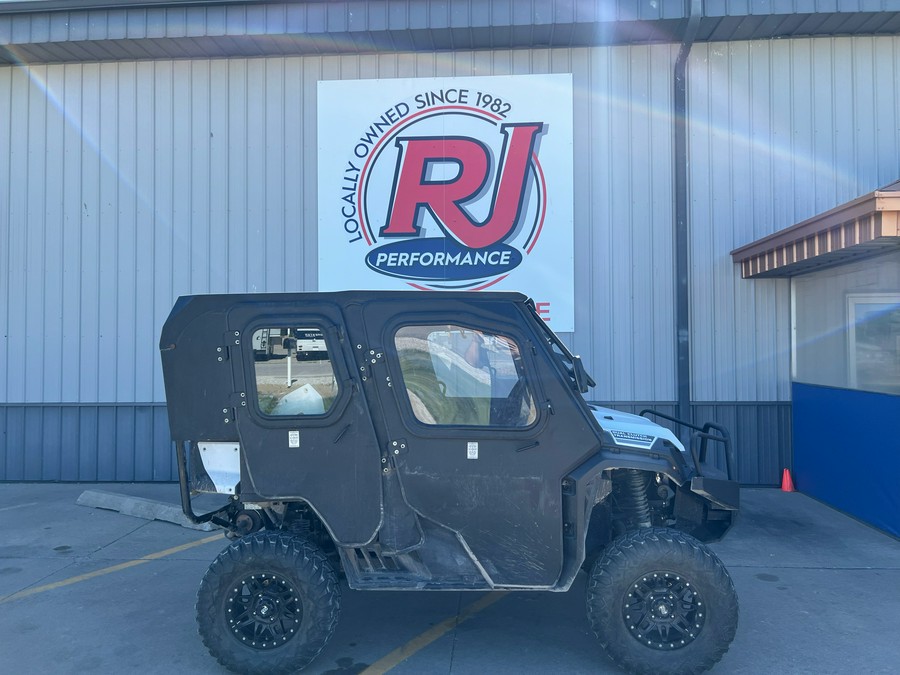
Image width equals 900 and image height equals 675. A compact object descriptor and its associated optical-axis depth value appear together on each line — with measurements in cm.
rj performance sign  870
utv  391
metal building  855
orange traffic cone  853
